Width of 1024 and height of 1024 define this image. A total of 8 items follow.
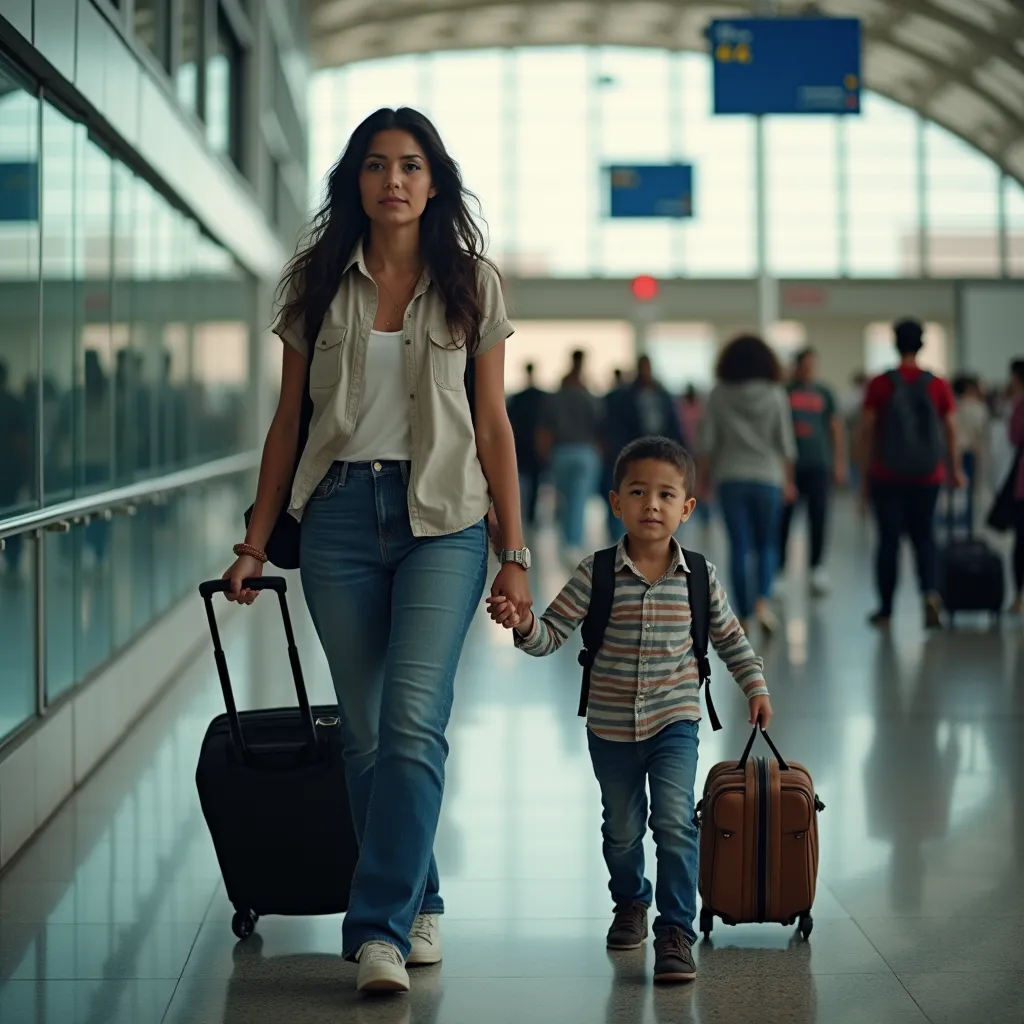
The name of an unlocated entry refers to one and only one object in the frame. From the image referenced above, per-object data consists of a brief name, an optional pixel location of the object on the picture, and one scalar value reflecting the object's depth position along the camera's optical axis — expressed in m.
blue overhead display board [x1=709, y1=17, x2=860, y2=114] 32.84
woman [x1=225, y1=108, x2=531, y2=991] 7.09
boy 7.68
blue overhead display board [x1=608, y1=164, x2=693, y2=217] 48.66
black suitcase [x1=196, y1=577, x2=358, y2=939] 7.85
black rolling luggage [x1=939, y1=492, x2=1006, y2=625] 21.28
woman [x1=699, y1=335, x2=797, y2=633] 19.56
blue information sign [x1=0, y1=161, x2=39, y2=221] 10.64
